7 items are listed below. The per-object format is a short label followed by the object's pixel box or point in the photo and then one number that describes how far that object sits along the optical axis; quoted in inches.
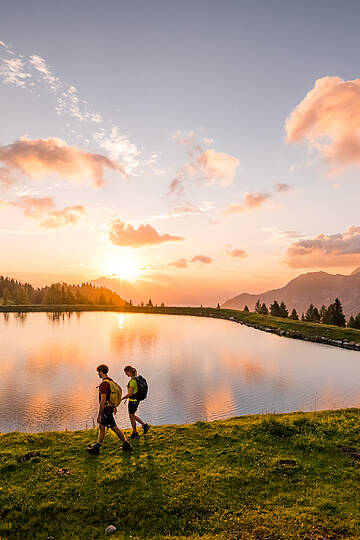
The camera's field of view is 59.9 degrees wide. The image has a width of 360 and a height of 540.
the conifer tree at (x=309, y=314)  3855.3
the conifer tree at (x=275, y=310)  4217.0
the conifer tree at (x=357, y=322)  3137.3
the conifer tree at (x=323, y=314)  3471.0
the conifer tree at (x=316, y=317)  3745.8
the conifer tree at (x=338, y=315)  3321.9
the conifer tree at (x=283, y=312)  4169.5
